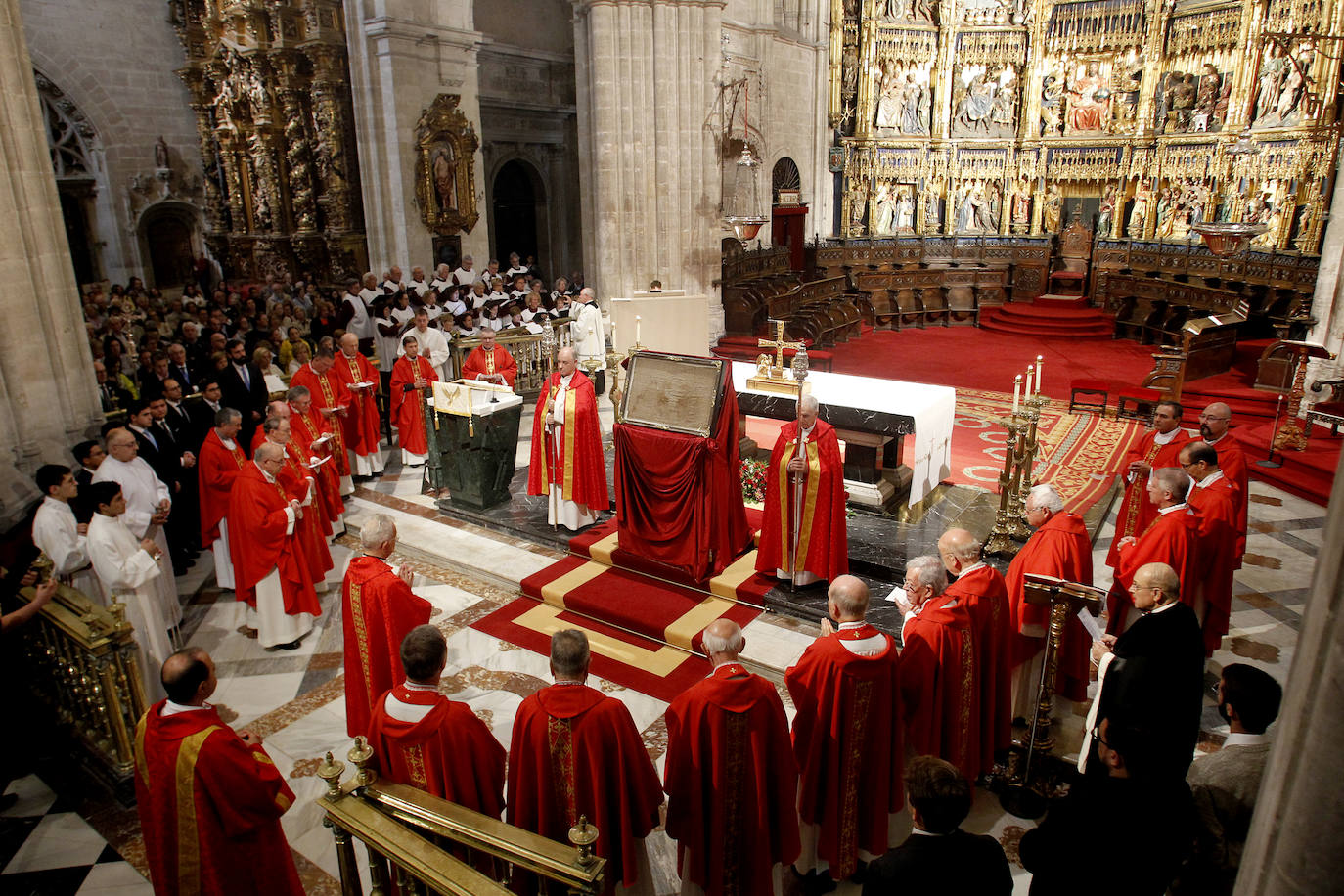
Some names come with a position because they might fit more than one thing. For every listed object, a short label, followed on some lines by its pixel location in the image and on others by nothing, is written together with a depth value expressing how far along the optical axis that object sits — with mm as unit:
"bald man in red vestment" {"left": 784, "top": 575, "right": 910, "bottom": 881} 3719
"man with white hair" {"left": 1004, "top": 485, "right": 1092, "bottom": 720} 4727
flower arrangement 8703
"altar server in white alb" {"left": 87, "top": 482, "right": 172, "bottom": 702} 4961
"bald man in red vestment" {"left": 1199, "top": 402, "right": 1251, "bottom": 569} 5988
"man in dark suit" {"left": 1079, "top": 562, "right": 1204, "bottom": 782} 3721
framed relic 6597
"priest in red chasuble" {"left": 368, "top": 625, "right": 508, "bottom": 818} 3283
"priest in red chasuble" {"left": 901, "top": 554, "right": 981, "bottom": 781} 4027
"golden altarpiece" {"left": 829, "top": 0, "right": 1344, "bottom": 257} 15320
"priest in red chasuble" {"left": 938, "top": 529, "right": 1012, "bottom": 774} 4141
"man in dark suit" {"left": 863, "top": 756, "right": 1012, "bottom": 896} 2436
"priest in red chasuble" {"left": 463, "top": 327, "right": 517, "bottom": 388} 9656
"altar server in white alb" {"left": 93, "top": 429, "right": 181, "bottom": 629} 5859
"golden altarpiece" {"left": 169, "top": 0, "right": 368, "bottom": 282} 15922
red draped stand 6570
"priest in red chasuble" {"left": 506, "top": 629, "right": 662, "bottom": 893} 3277
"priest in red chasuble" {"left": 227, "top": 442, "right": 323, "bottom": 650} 5996
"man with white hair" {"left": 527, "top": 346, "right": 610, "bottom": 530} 7668
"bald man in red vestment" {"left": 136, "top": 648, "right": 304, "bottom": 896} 3160
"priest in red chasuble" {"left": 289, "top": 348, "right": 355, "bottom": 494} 8672
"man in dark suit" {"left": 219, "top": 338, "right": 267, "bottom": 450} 8758
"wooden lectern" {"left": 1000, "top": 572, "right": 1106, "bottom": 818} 4062
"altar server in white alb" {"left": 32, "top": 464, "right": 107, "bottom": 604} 5062
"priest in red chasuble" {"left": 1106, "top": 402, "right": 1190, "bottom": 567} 6395
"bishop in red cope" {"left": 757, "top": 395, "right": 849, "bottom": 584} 6125
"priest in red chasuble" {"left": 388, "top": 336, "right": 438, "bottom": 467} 9648
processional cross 8594
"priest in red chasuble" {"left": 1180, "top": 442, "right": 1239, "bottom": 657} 5371
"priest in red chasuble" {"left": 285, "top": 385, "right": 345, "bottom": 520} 7336
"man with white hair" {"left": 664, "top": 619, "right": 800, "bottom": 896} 3393
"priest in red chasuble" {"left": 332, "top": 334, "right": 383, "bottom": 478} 9344
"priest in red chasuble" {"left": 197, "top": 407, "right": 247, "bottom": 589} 6723
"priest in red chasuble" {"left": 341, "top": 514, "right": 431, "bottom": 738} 4516
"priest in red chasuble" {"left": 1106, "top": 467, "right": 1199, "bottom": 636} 5023
